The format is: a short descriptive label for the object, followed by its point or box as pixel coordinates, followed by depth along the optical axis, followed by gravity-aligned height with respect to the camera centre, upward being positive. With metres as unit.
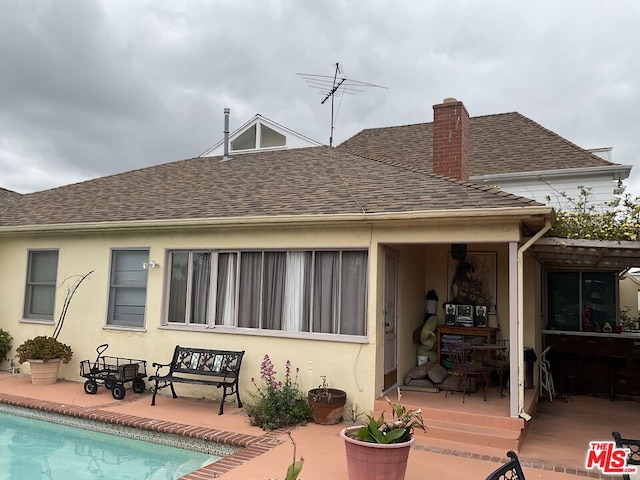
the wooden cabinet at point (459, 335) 8.53 -0.65
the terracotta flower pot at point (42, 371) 8.88 -1.53
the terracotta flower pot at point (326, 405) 6.68 -1.52
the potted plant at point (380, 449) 4.34 -1.37
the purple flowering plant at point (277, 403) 6.65 -1.56
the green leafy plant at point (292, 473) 3.13 -1.15
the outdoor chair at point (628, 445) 3.16 -0.97
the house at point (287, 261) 6.93 +0.54
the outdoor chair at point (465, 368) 7.13 -1.02
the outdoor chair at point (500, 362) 7.64 -1.02
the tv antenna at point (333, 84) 11.93 +5.21
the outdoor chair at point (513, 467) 2.54 -0.89
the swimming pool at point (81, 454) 5.63 -2.10
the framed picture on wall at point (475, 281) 8.96 +0.33
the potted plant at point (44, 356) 8.84 -1.27
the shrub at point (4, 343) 10.09 -1.18
